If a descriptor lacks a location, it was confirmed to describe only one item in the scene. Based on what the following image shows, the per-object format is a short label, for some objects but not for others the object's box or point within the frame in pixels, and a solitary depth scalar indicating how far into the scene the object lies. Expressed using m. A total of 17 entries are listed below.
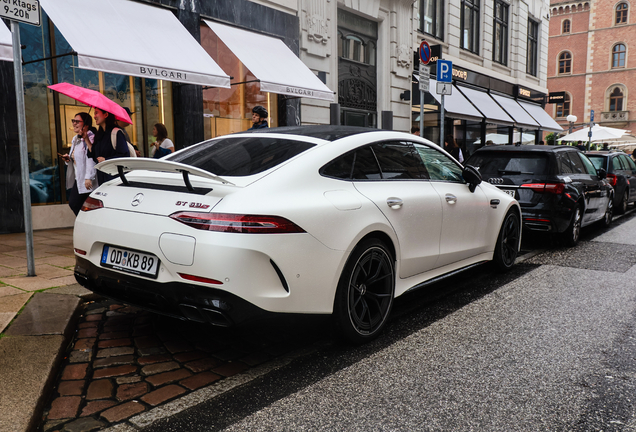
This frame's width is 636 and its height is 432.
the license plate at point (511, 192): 7.59
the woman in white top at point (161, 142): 8.67
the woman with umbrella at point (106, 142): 6.32
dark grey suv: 12.27
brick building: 60.12
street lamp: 27.57
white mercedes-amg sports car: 2.94
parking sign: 9.36
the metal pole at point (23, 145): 5.14
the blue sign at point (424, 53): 9.05
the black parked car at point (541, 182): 7.38
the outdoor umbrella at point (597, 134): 25.17
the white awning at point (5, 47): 6.20
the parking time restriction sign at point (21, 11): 4.89
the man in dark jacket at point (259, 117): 7.83
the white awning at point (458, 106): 17.12
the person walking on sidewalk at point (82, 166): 6.47
